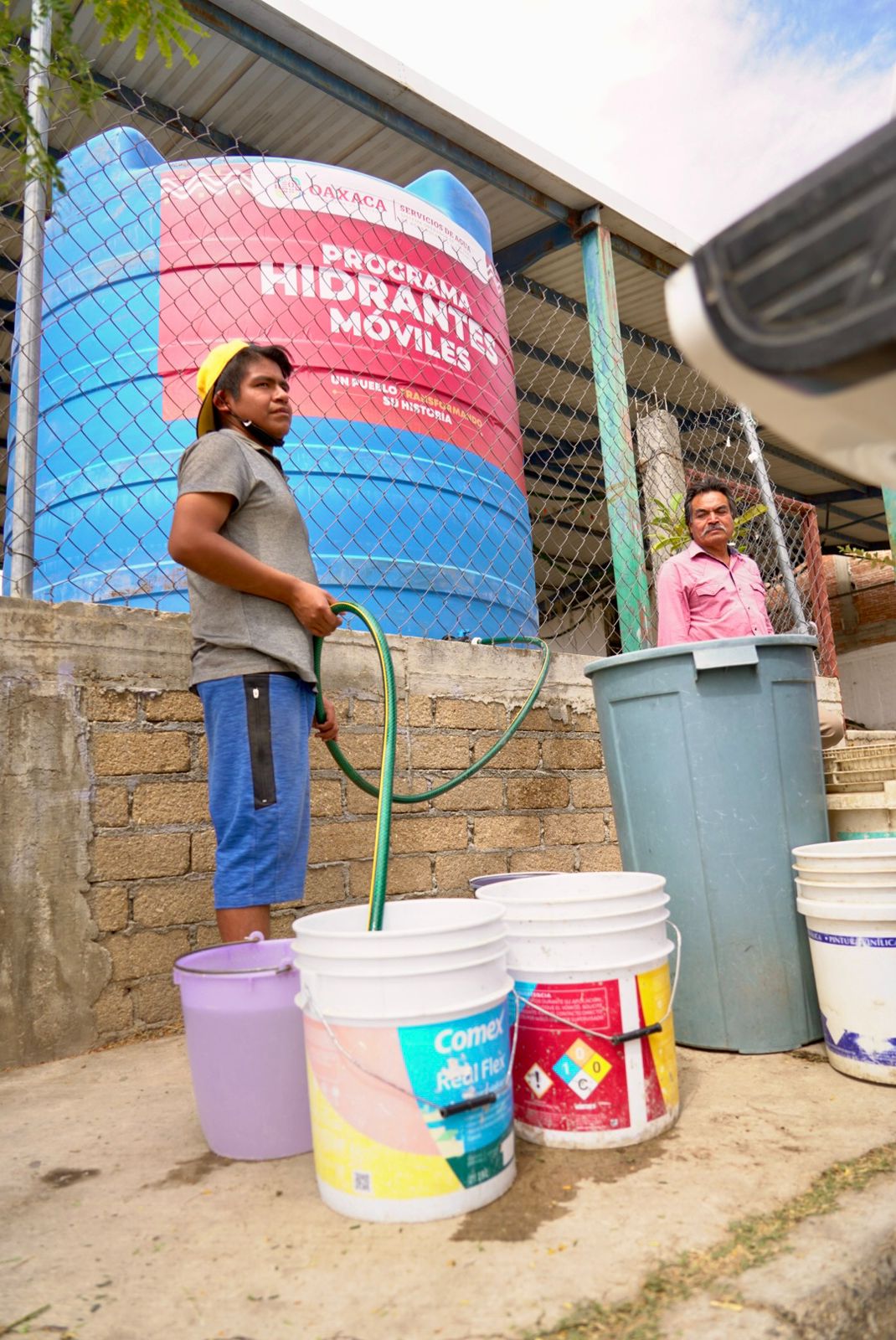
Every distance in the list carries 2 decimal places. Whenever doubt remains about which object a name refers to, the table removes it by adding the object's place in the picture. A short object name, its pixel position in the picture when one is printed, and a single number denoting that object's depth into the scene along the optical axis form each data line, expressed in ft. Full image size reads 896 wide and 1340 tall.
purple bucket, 4.90
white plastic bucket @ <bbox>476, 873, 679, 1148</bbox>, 4.89
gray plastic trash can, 6.61
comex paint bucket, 4.10
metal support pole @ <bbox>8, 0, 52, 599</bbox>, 7.72
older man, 8.91
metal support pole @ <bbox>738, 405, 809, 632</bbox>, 14.03
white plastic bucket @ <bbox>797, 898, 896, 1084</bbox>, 5.72
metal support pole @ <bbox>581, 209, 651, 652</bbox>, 12.30
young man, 5.85
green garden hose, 4.80
